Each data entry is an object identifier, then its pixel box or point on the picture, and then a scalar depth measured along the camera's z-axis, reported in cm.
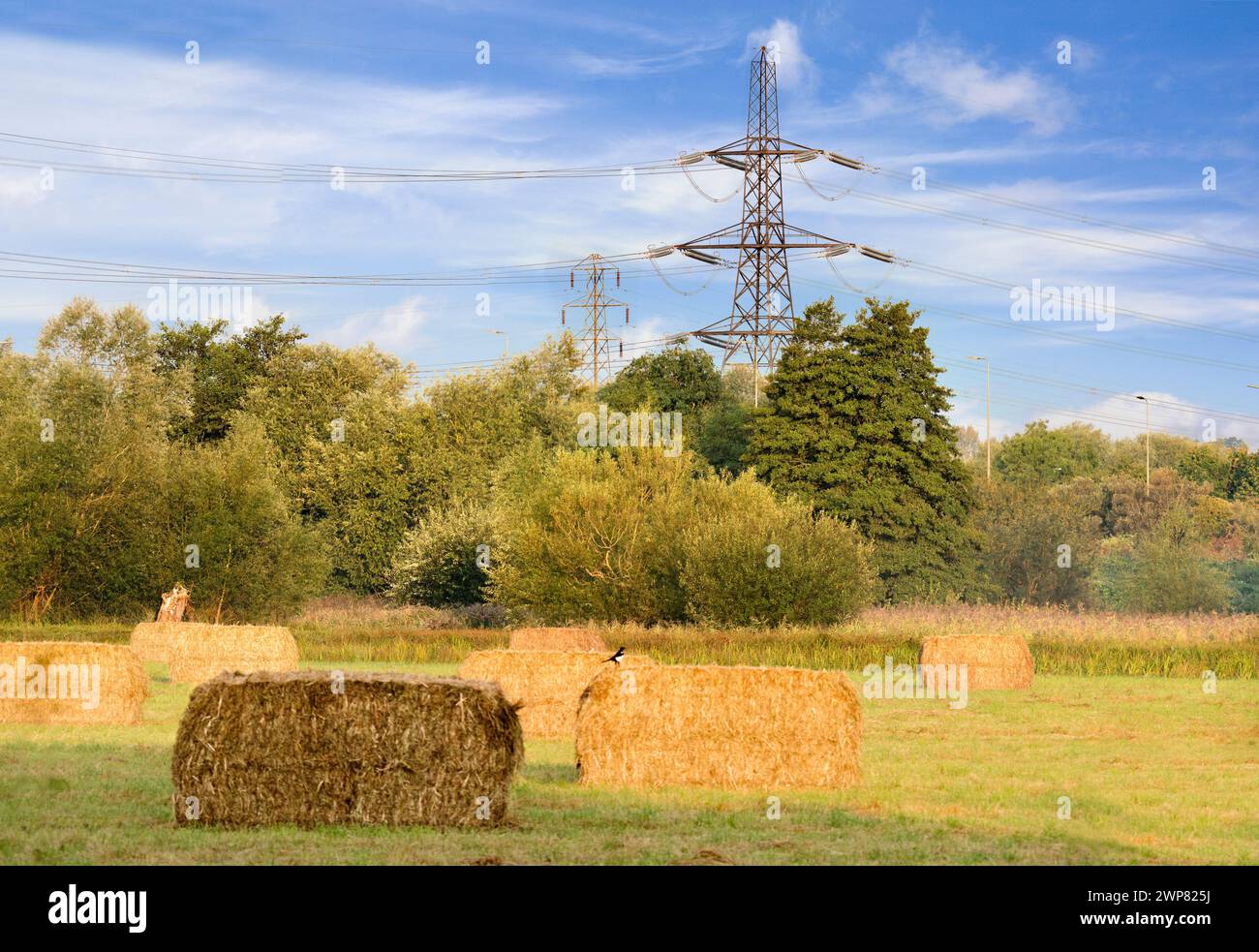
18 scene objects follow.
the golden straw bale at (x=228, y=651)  3183
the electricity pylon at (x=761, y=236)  7238
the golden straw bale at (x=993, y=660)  3284
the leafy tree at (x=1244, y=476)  11112
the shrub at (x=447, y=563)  6336
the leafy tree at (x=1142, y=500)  10288
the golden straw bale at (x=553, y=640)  3662
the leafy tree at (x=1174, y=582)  6894
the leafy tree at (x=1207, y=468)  12044
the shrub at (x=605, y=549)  5350
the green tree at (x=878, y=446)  6244
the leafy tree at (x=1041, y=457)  12481
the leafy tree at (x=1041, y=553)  7412
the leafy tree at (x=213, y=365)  7625
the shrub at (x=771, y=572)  4822
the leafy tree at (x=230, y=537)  5553
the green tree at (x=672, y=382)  7294
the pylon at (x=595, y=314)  8669
